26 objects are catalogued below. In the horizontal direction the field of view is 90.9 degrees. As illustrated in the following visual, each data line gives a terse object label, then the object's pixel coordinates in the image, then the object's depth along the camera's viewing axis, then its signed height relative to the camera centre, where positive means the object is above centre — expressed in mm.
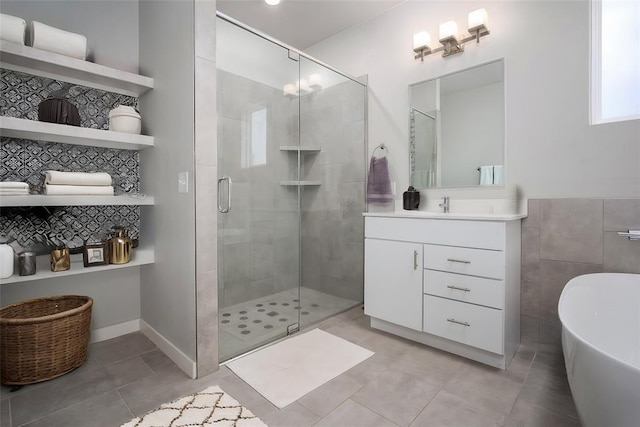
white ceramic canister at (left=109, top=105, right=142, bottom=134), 2100 +597
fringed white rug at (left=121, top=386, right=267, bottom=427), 1389 -948
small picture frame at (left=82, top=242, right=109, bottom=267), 1974 -292
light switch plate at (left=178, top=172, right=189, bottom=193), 1812 +153
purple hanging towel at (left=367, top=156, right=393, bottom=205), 2781 +212
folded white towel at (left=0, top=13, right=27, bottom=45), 1669 +975
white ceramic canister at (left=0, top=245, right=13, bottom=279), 1659 -278
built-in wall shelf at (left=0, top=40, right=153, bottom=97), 1728 +853
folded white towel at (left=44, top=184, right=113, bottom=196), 1817 +114
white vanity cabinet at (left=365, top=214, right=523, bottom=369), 1831 -480
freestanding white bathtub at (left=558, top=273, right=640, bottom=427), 850 -511
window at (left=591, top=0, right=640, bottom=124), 1835 +881
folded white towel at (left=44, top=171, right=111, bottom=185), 1843 +187
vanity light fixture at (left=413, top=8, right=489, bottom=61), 2232 +1289
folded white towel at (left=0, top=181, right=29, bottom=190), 1680 +129
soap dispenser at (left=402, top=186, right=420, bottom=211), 2607 +72
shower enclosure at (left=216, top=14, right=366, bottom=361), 2016 +147
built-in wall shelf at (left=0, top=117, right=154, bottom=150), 1665 +440
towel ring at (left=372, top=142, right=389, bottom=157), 2867 +549
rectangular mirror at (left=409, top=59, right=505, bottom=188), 2264 +609
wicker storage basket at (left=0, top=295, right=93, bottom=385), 1653 -727
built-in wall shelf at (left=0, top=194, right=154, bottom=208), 1652 +49
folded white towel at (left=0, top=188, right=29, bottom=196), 1677 +93
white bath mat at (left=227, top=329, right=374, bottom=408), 1663 -949
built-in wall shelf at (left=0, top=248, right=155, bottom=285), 1730 -364
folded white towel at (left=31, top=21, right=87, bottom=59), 1792 +993
